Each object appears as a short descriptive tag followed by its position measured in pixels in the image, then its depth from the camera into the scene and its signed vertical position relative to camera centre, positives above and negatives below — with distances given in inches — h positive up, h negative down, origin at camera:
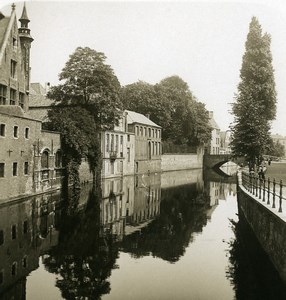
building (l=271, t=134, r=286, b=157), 7177.7 +288.8
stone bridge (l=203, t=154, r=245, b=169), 3012.8 -72.5
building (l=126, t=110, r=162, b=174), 2240.4 +55.4
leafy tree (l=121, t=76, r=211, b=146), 2559.1 +305.9
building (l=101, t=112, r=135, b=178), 1851.0 -2.9
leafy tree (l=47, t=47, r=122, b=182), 1430.9 +225.3
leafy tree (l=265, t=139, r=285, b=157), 1134.8 +11.3
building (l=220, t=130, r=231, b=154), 4520.4 +133.8
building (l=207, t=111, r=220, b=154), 3924.7 +129.9
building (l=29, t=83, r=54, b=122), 1707.7 +199.9
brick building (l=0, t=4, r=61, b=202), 977.5 +40.3
